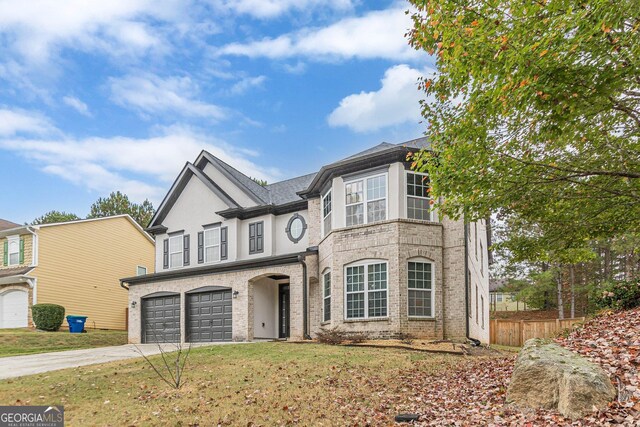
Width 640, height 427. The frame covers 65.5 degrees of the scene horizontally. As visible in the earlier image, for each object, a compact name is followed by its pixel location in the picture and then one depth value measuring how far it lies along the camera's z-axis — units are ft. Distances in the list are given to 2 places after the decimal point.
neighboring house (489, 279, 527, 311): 170.61
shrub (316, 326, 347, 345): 51.72
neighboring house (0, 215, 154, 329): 89.97
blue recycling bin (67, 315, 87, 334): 86.48
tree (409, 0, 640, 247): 24.11
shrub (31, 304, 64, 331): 84.53
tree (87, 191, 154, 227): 159.02
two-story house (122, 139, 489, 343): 54.24
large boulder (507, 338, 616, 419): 20.43
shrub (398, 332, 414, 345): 51.13
